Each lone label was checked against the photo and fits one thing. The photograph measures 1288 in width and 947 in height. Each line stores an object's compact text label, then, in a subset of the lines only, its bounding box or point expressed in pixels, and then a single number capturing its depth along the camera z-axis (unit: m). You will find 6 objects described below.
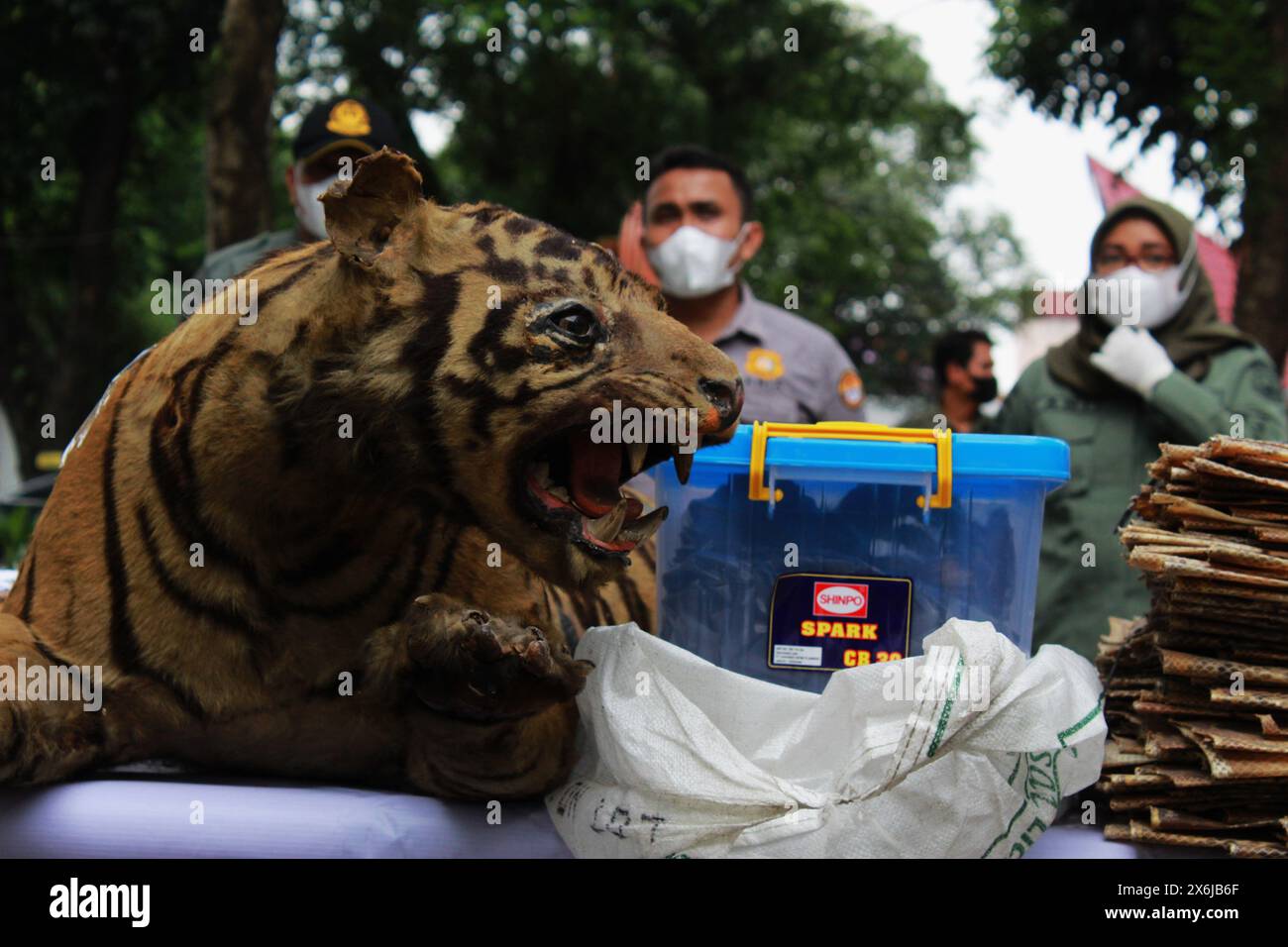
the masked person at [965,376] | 6.50
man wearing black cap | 4.13
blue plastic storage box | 2.42
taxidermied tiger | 2.09
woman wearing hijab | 3.66
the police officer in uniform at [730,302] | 4.30
